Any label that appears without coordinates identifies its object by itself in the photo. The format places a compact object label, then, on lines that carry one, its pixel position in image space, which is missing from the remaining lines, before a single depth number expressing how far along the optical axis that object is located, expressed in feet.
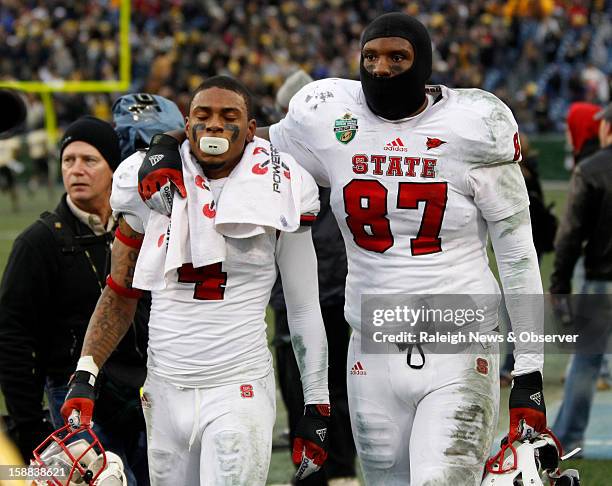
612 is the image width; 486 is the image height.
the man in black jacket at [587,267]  40.81
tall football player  24.79
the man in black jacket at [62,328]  29.09
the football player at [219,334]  23.76
